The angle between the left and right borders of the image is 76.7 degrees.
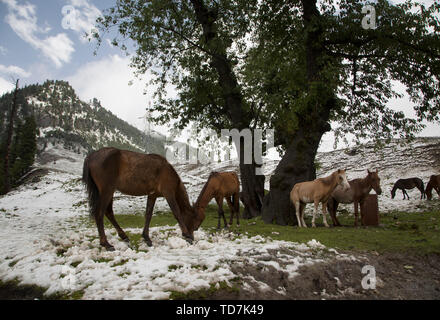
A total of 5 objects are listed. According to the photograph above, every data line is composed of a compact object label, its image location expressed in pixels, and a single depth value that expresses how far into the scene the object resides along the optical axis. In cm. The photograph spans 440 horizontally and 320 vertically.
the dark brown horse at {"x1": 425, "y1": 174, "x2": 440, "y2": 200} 1670
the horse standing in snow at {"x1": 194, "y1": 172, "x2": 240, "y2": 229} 1002
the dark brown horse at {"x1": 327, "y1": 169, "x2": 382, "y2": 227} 1159
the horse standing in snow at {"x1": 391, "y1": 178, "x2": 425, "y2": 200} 1781
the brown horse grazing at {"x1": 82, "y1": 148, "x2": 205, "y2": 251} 642
